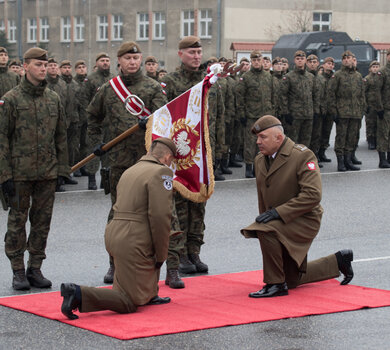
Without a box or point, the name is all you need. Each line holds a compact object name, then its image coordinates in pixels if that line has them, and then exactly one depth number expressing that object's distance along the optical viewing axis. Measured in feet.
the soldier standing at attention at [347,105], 79.67
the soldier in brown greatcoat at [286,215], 34.62
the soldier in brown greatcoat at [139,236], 31.58
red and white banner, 38.00
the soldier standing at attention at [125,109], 38.15
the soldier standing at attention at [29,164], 36.28
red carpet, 29.86
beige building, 221.54
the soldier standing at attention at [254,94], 76.84
